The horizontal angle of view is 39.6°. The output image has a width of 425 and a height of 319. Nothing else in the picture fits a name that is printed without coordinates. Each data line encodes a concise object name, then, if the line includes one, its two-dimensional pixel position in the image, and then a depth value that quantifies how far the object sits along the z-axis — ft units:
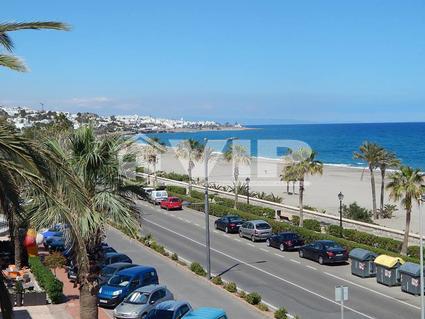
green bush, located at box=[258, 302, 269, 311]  72.69
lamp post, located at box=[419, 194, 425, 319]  59.94
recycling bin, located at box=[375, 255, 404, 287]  87.45
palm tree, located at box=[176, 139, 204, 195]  248.93
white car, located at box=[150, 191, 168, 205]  181.64
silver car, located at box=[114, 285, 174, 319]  67.82
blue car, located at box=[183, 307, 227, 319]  57.77
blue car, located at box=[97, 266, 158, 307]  75.41
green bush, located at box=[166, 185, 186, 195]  203.95
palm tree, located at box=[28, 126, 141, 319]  47.91
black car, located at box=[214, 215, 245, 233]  136.67
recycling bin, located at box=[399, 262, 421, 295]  81.10
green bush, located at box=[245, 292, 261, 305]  74.74
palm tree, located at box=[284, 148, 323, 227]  133.49
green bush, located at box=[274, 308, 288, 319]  67.05
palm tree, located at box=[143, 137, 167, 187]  219.20
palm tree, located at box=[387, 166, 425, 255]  102.53
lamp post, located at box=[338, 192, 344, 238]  121.80
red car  173.58
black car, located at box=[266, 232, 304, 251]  114.83
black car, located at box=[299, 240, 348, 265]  101.50
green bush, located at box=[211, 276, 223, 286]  86.48
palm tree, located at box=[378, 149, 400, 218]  168.33
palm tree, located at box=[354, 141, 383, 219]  169.99
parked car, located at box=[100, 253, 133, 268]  93.40
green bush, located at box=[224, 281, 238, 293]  81.39
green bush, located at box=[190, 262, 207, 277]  91.97
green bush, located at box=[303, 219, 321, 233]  130.52
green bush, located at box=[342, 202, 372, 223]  144.66
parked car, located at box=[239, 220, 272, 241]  125.39
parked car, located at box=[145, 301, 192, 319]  62.13
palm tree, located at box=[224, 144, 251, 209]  192.88
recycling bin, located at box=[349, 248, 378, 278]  92.84
